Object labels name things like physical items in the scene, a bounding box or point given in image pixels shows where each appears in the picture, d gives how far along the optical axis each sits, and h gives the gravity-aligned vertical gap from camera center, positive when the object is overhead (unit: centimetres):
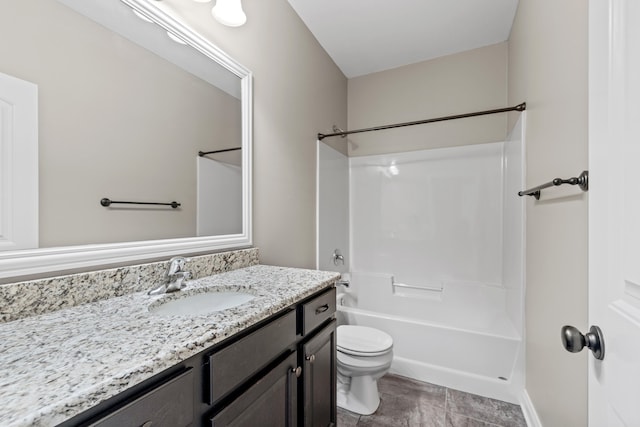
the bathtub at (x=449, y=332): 176 -89
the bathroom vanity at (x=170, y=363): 43 -30
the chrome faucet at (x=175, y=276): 97 -24
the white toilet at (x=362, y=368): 159 -92
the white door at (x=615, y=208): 45 +1
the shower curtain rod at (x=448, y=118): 173 +68
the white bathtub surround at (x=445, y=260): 182 -45
